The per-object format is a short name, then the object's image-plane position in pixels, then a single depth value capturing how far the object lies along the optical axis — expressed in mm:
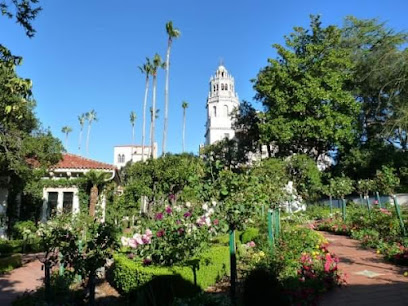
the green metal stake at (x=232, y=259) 5415
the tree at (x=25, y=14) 4828
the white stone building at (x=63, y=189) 19109
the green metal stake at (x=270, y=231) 8977
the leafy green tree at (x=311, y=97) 26844
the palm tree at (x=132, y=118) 80312
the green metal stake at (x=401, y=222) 10862
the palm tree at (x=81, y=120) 88688
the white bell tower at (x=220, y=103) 79188
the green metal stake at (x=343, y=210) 17308
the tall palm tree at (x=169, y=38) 36438
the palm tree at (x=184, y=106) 69488
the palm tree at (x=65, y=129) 91500
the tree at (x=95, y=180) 17797
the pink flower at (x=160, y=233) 7327
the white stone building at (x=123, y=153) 91669
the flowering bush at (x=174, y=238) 7152
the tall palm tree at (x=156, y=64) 40931
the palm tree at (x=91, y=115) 88688
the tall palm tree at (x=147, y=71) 43084
